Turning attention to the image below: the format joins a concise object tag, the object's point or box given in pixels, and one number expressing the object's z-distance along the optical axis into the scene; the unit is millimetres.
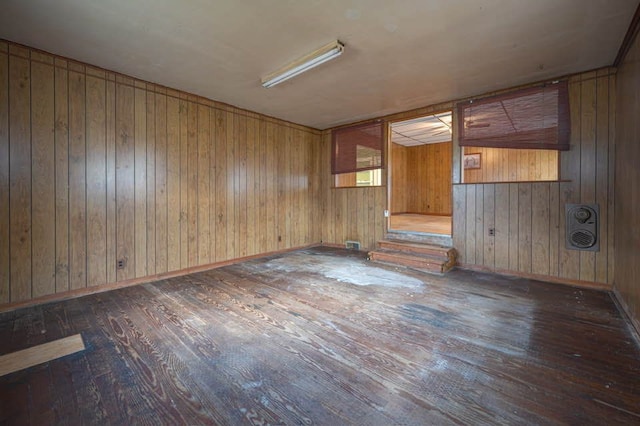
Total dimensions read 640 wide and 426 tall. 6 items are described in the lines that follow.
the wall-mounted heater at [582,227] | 3297
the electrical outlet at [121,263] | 3393
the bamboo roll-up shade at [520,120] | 3498
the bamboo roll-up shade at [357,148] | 5297
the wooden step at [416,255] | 4049
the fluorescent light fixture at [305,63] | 2680
